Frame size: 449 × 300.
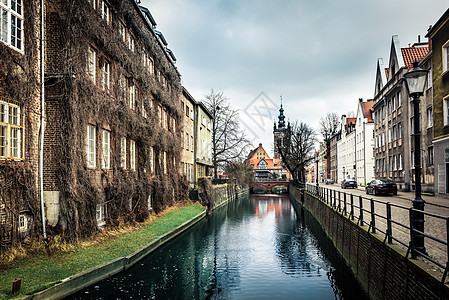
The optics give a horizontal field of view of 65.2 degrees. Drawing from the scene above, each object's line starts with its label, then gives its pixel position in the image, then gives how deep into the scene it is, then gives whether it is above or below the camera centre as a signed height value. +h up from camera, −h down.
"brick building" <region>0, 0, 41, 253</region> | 9.62 +1.50
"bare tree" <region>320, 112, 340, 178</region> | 63.44 +6.05
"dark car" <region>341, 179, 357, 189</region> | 46.94 -3.08
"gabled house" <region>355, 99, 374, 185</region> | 54.25 +2.91
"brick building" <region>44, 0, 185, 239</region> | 11.90 +2.07
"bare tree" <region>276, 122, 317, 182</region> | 53.51 +2.32
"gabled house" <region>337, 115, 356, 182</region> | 64.56 +2.20
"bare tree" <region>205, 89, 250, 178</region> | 44.38 +3.40
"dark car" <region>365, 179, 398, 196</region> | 28.08 -2.23
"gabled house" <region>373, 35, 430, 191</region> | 33.91 +4.34
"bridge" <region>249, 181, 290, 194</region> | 75.12 -5.28
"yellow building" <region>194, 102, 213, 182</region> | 37.88 +2.72
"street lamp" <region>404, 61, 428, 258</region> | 7.05 +1.34
